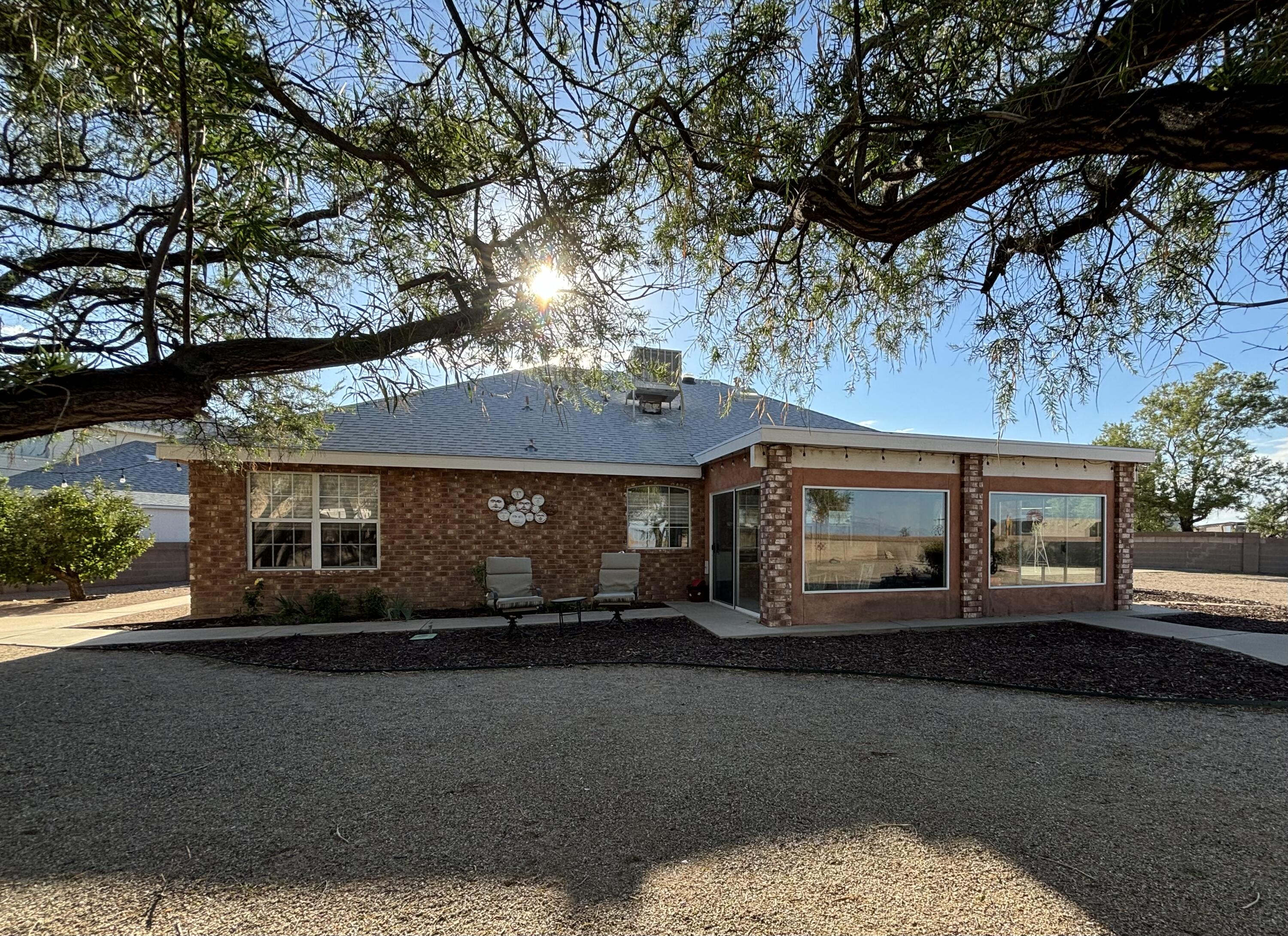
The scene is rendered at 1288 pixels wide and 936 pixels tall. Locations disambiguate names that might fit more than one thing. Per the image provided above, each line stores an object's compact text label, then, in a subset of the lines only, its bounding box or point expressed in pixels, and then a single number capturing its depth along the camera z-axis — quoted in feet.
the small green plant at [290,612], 31.22
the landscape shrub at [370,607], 32.65
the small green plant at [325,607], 31.58
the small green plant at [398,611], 32.07
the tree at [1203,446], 85.66
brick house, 30.22
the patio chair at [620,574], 32.53
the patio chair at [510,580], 30.60
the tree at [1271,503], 83.15
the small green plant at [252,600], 32.09
